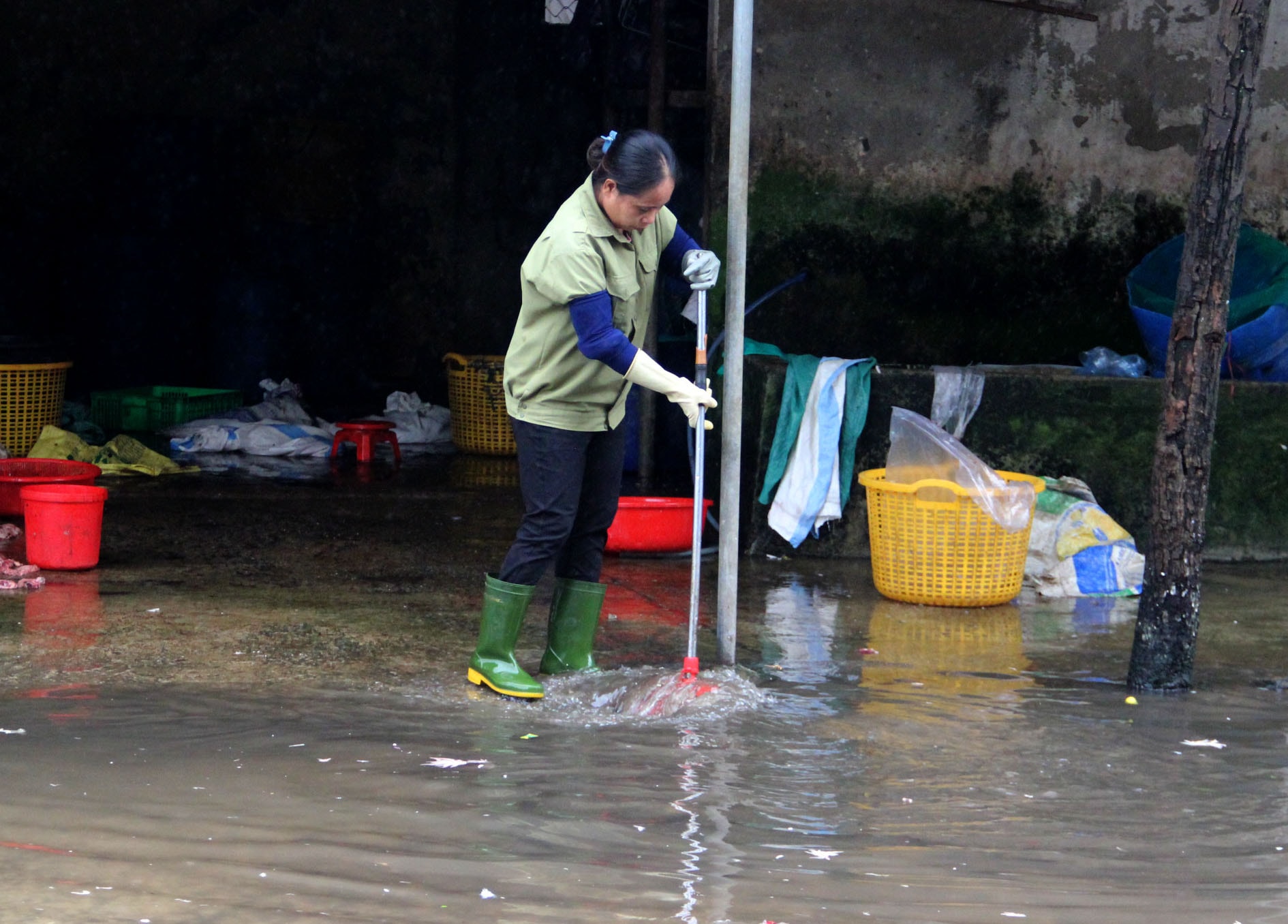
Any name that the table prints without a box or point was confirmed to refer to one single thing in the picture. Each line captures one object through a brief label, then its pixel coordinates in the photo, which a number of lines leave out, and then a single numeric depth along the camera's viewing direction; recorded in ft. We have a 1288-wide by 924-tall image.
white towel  45.85
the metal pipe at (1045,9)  50.60
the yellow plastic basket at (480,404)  68.59
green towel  45.98
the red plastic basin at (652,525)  45.68
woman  28.63
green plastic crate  71.82
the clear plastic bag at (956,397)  46.37
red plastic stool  66.69
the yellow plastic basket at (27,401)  61.87
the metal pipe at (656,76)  56.08
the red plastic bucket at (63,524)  40.78
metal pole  31.01
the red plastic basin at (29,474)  46.14
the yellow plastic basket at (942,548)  40.68
